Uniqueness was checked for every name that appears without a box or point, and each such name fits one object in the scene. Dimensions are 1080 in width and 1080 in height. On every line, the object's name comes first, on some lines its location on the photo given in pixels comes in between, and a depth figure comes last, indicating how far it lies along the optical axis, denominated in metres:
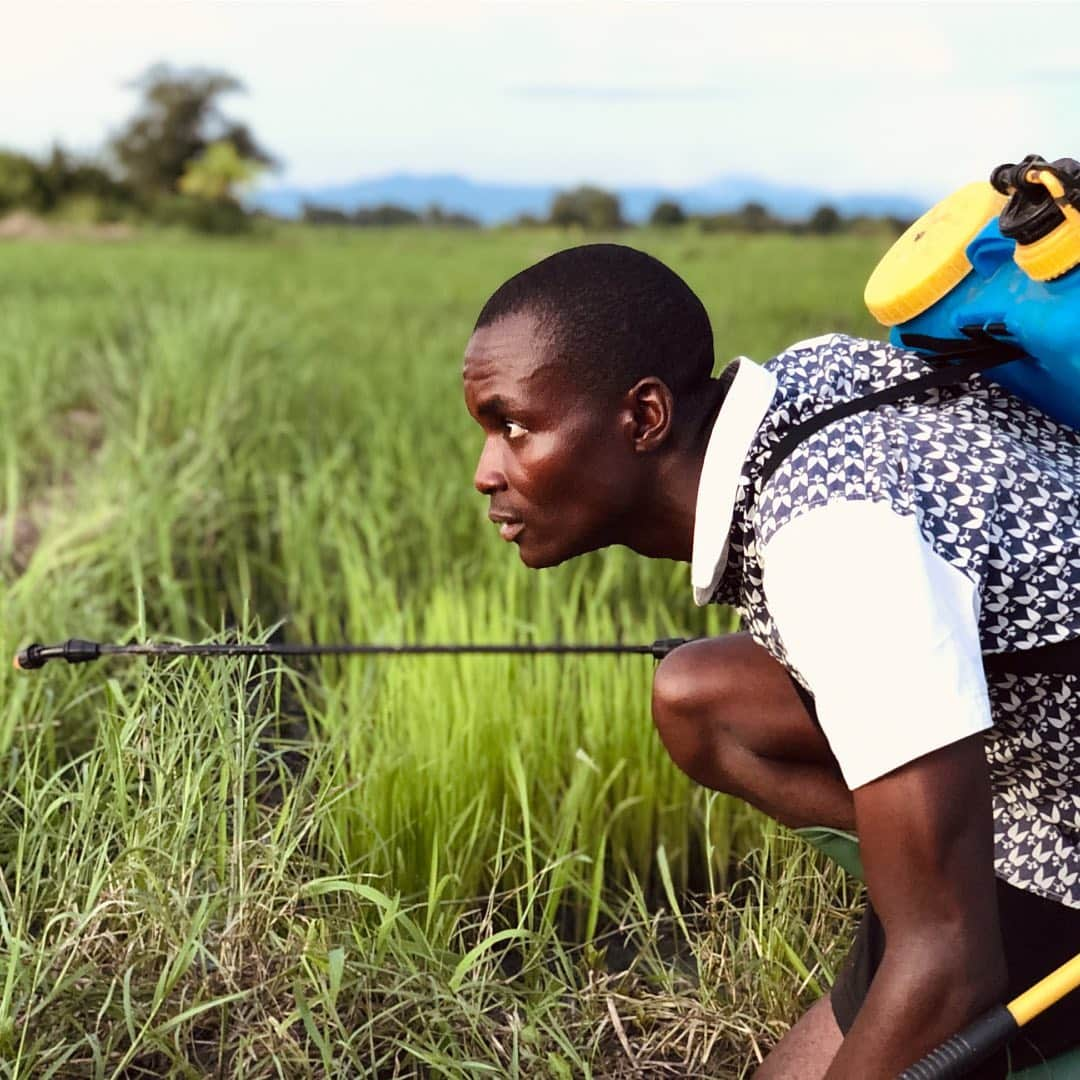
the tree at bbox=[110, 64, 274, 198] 42.22
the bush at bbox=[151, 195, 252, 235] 27.37
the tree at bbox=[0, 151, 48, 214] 31.70
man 1.18
